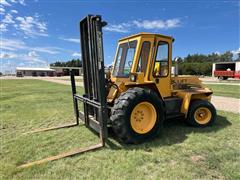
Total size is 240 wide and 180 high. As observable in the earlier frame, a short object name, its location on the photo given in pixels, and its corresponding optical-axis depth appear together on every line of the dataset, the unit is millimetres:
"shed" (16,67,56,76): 87012
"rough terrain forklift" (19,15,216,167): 4223
